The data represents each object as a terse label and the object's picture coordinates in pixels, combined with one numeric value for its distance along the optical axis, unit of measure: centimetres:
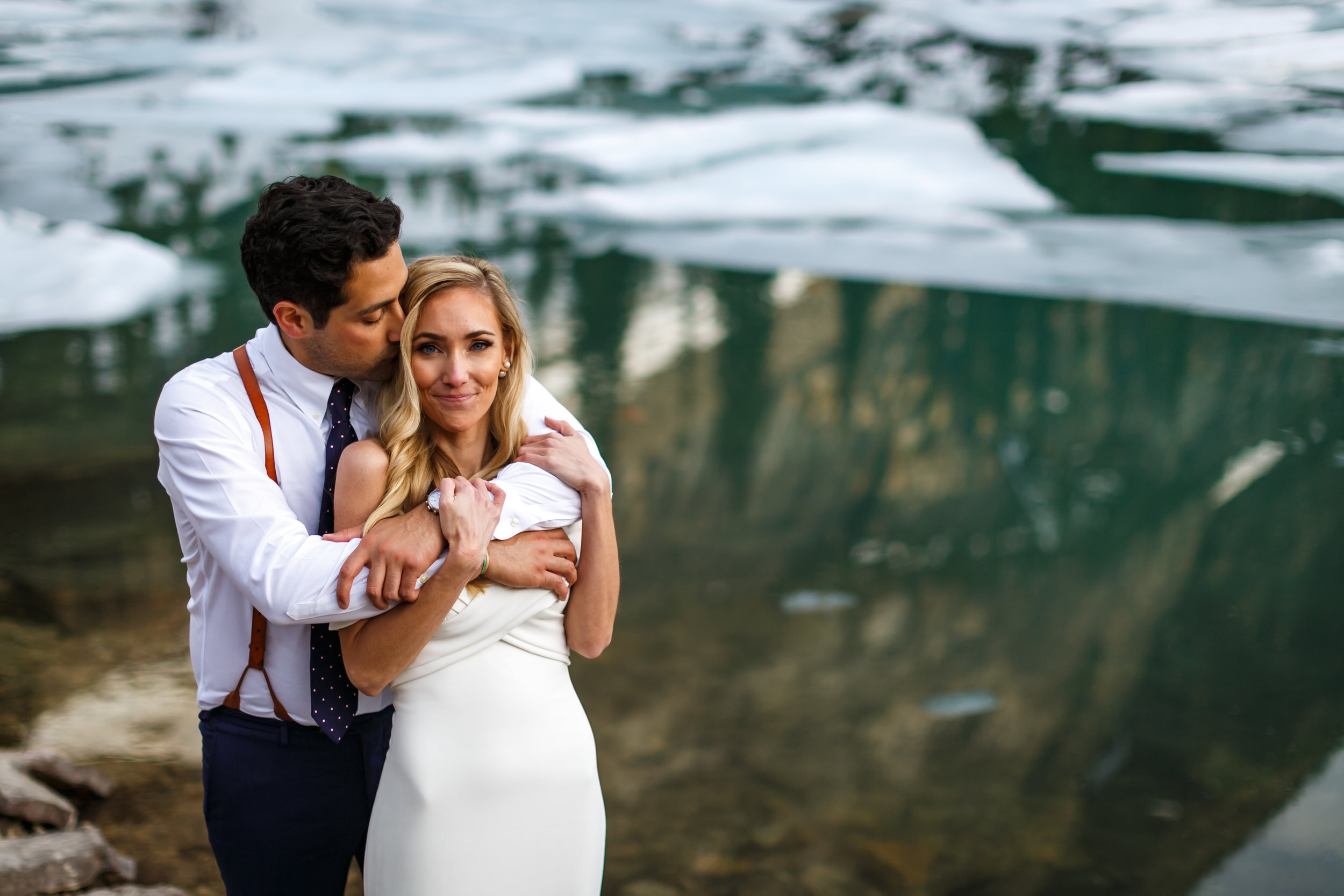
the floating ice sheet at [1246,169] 686
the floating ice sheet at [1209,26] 676
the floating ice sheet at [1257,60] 637
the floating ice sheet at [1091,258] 702
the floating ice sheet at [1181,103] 711
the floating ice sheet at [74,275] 739
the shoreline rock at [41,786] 230
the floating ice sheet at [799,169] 937
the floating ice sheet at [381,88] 1005
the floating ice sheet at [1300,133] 641
